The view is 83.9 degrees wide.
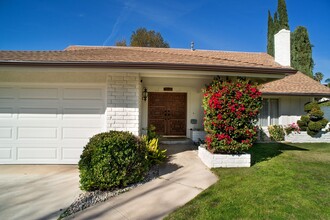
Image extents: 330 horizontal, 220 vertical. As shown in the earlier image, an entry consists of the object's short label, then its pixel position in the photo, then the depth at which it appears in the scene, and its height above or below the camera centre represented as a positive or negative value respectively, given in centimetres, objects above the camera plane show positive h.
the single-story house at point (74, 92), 488 +68
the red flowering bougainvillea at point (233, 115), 509 +5
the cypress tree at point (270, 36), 1923 +878
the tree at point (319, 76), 3169 +736
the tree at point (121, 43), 2388 +936
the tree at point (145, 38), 2425 +1024
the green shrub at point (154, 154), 538 -115
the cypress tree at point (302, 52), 1733 +637
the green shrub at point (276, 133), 1009 -86
